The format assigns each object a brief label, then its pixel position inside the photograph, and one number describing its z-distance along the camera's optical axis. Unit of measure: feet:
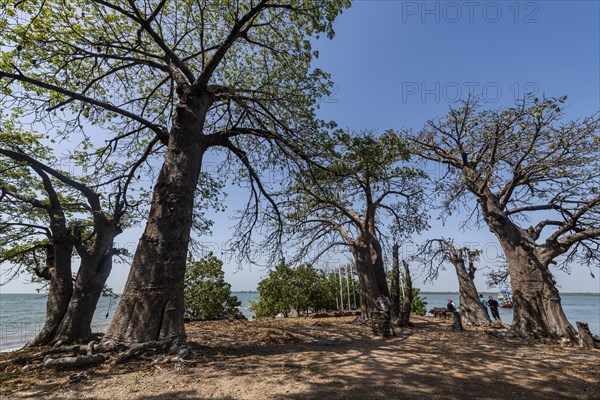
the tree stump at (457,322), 40.42
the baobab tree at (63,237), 27.48
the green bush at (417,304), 78.23
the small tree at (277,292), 70.64
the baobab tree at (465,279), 52.24
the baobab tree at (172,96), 20.02
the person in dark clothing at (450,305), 61.04
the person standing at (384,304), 34.77
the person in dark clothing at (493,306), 56.65
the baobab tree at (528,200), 32.22
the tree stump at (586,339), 28.17
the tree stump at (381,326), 33.28
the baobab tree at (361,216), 31.81
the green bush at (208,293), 54.13
